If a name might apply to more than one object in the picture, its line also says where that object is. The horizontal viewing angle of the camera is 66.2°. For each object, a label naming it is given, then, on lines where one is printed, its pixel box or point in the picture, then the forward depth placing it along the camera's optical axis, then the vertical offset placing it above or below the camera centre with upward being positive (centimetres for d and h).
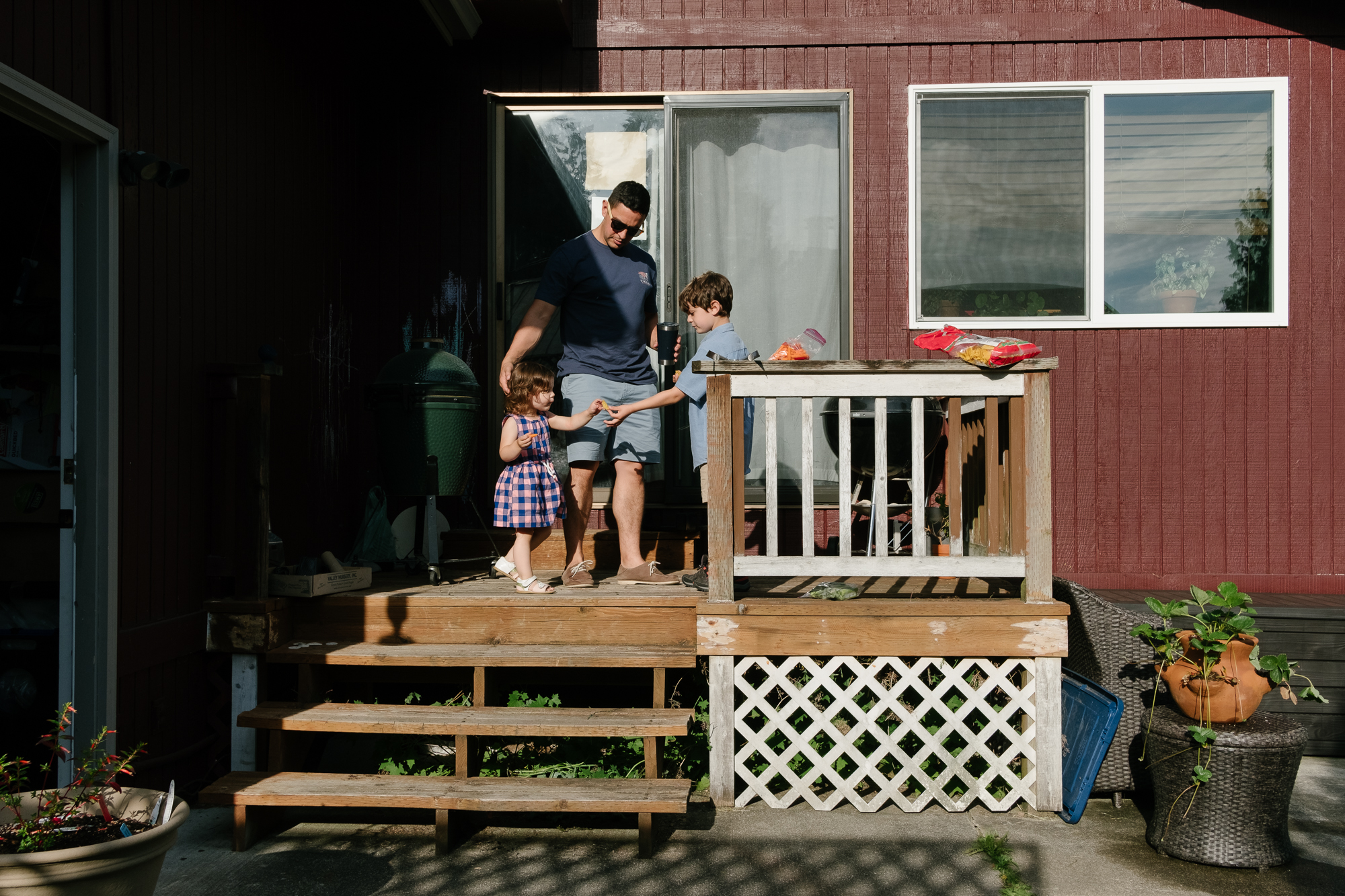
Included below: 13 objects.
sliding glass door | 534 +120
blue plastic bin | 340 -98
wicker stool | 308 -107
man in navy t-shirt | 422 +40
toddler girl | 402 -7
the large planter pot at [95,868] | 213 -90
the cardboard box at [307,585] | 381 -52
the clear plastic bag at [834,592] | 376 -54
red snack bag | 355 +33
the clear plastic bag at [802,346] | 406 +42
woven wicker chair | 357 -79
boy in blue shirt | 413 +41
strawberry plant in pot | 319 -69
